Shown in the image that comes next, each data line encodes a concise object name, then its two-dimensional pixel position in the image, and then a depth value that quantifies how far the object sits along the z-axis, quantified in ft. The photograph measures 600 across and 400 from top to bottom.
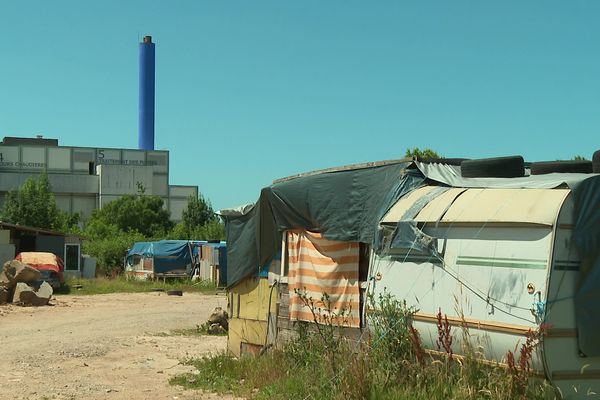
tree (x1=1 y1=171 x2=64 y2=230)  170.91
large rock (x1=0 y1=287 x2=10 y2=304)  84.94
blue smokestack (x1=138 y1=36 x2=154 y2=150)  273.33
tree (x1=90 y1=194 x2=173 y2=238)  230.89
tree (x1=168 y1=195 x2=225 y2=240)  182.66
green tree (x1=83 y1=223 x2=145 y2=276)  158.05
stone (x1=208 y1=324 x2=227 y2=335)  60.08
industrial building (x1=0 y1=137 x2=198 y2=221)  264.93
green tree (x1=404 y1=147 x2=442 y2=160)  101.60
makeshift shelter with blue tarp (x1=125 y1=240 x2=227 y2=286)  133.59
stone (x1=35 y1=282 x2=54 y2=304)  85.76
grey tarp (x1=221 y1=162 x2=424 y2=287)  30.14
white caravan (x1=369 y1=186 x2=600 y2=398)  21.62
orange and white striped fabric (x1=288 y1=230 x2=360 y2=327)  31.42
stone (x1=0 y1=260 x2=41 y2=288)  87.35
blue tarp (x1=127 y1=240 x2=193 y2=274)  136.26
